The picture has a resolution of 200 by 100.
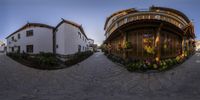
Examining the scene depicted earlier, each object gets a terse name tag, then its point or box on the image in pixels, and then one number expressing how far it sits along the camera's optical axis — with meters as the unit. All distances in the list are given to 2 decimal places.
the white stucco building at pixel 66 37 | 12.87
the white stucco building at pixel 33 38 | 15.00
